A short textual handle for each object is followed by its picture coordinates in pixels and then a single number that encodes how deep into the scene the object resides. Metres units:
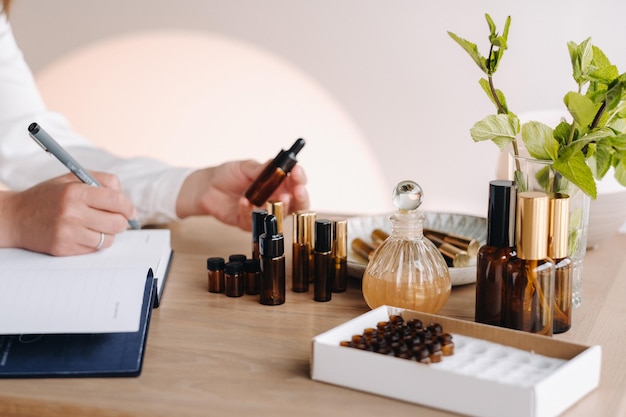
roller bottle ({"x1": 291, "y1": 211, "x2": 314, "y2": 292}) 1.01
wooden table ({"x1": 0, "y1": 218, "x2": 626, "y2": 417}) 0.69
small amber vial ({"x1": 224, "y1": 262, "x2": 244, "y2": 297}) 0.98
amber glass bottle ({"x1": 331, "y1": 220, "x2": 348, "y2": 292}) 0.99
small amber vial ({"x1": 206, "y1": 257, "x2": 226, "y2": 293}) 1.00
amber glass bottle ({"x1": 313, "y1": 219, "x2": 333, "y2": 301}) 0.96
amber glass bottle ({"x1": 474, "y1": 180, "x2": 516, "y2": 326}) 0.83
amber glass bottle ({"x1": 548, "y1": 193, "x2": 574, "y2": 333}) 0.79
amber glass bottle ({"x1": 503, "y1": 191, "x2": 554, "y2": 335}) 0.78
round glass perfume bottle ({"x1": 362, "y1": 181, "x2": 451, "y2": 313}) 0.87
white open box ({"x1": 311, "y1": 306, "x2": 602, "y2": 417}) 0.63
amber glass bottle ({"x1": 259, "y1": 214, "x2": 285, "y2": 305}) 0.93
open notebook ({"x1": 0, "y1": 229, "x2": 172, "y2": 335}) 0.77
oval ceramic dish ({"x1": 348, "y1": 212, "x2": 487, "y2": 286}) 1.16
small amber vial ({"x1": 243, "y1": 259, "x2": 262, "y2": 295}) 1.00
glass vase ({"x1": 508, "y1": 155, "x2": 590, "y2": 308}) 0.85
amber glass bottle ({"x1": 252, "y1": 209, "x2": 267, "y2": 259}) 1.02
